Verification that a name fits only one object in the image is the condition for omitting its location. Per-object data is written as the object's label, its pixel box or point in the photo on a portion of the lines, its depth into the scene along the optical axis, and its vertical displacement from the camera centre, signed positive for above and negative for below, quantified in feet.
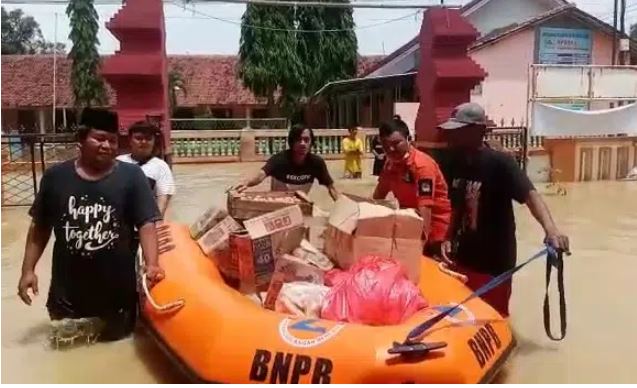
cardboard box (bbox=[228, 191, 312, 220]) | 15.08 -2.08
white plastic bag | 12.68 -3.39
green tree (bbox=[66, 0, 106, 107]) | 102.99 +6.28
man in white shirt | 16.93 -1.39
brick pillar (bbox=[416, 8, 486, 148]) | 31.71 +1.41
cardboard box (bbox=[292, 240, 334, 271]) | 14.05 -2.94
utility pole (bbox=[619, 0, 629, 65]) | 83.56 +8.90
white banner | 47.01 -1.34
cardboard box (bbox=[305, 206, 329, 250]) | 15.06 -2.57
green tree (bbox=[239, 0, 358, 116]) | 96.99 +6.61
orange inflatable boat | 10.99 -3.74
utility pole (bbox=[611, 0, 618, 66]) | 81.25 +6.81
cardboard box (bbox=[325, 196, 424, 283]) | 13.26 -2.38
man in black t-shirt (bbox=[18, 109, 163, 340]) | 13.16 -2.20
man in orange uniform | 14.82 -1.65
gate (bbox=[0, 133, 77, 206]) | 40.19 -4.49
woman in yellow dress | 52.60 -3.77
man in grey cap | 13.76 -1.90
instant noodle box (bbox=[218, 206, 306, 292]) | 13.92 -2.67
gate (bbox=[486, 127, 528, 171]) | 46.26 -2.74
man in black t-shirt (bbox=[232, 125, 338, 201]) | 18.13 -1.69
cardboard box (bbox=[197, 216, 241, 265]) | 14.94 -2.83
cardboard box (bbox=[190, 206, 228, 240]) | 16.03 -2.61
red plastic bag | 12.19 -3.23
